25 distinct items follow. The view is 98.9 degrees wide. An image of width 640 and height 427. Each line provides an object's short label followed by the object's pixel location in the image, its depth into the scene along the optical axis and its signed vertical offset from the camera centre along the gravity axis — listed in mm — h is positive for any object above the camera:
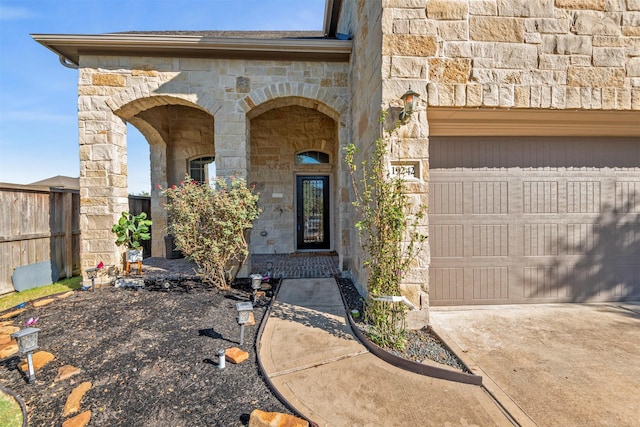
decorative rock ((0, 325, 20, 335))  2877 -1254
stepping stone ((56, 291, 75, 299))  3916 -1209
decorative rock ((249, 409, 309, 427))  1625 -1259
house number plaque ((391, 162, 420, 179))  2887 +437
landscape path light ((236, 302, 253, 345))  2543 -958
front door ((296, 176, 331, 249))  7113 -32
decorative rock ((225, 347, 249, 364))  2328 -1247
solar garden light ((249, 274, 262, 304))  3638 -963
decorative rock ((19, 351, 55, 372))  2258 -1264
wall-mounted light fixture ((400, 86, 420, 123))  2709 +1087
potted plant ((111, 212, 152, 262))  4590 -357
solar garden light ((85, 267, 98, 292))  4111 -934
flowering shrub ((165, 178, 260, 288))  4035 -180
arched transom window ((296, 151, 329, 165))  7112 +1400
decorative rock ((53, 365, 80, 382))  2135 -1276
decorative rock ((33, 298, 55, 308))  3622 -1210
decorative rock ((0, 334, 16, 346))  2676 -1252
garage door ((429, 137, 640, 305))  3555 -132
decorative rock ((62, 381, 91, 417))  1807 -1294
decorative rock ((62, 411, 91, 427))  1678 -1299
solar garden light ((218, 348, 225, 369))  2244 -1219
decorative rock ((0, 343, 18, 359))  2466 -1270
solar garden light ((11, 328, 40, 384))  2082 -1003
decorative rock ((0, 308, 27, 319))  3301 -1250
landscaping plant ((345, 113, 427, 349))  2582 -360
